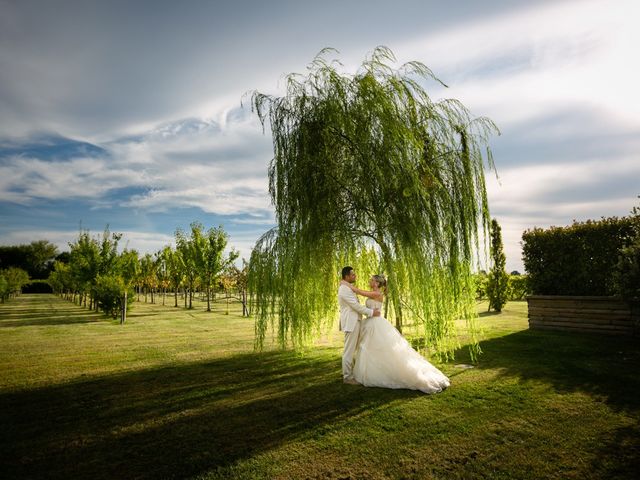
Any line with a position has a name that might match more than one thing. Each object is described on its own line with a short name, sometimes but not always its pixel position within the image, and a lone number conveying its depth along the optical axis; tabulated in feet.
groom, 21.75
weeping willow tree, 22.45
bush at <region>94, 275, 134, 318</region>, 65.05
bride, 20.06
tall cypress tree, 65.77
